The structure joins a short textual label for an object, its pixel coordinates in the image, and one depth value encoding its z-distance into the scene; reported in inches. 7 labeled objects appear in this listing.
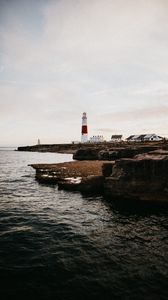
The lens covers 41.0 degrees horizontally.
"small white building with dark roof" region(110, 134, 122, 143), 6665.8
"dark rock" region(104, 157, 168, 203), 733.3
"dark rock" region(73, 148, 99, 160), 2781.3
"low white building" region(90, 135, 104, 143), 7111.2
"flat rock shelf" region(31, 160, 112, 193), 912.9
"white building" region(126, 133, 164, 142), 5216.5
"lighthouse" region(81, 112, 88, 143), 4645.7
